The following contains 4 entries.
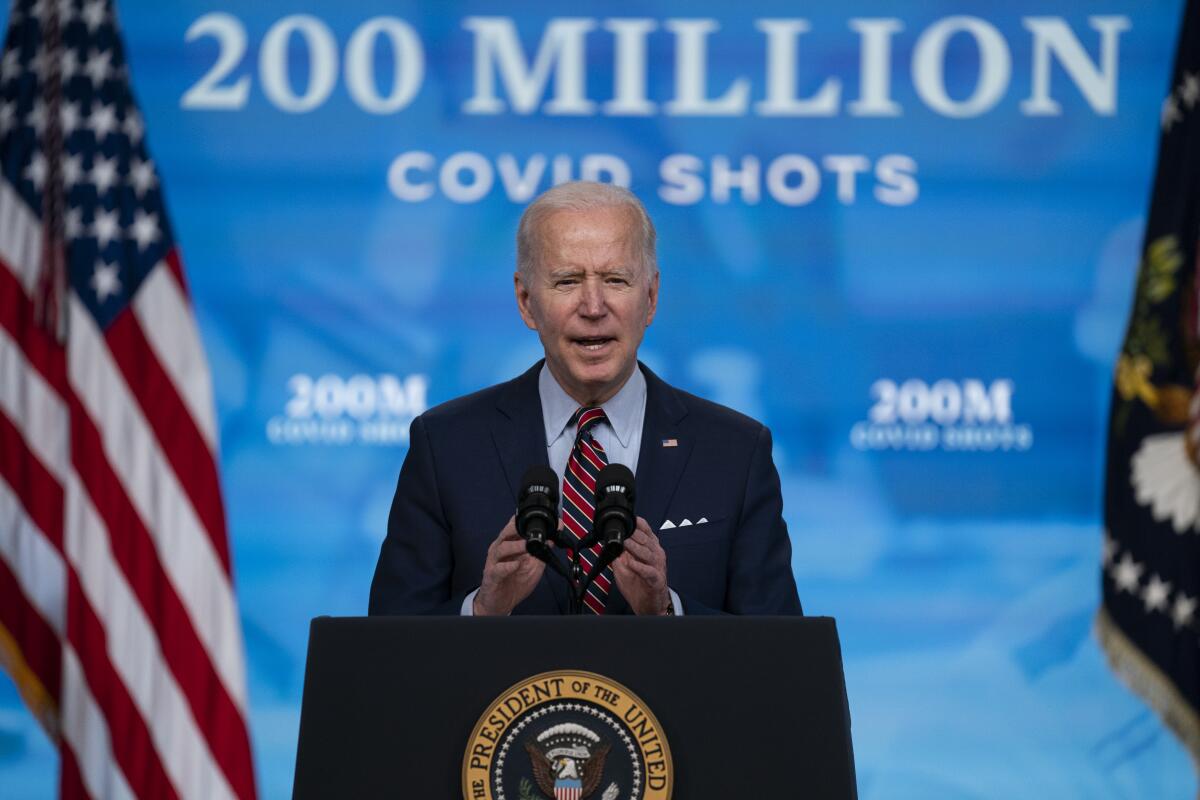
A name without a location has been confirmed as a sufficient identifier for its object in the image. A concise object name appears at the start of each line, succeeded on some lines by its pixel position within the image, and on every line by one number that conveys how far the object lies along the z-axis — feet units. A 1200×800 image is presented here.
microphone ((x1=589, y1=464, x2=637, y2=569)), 31.89
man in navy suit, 33.26
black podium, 31.32
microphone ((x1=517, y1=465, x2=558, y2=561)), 31.86
